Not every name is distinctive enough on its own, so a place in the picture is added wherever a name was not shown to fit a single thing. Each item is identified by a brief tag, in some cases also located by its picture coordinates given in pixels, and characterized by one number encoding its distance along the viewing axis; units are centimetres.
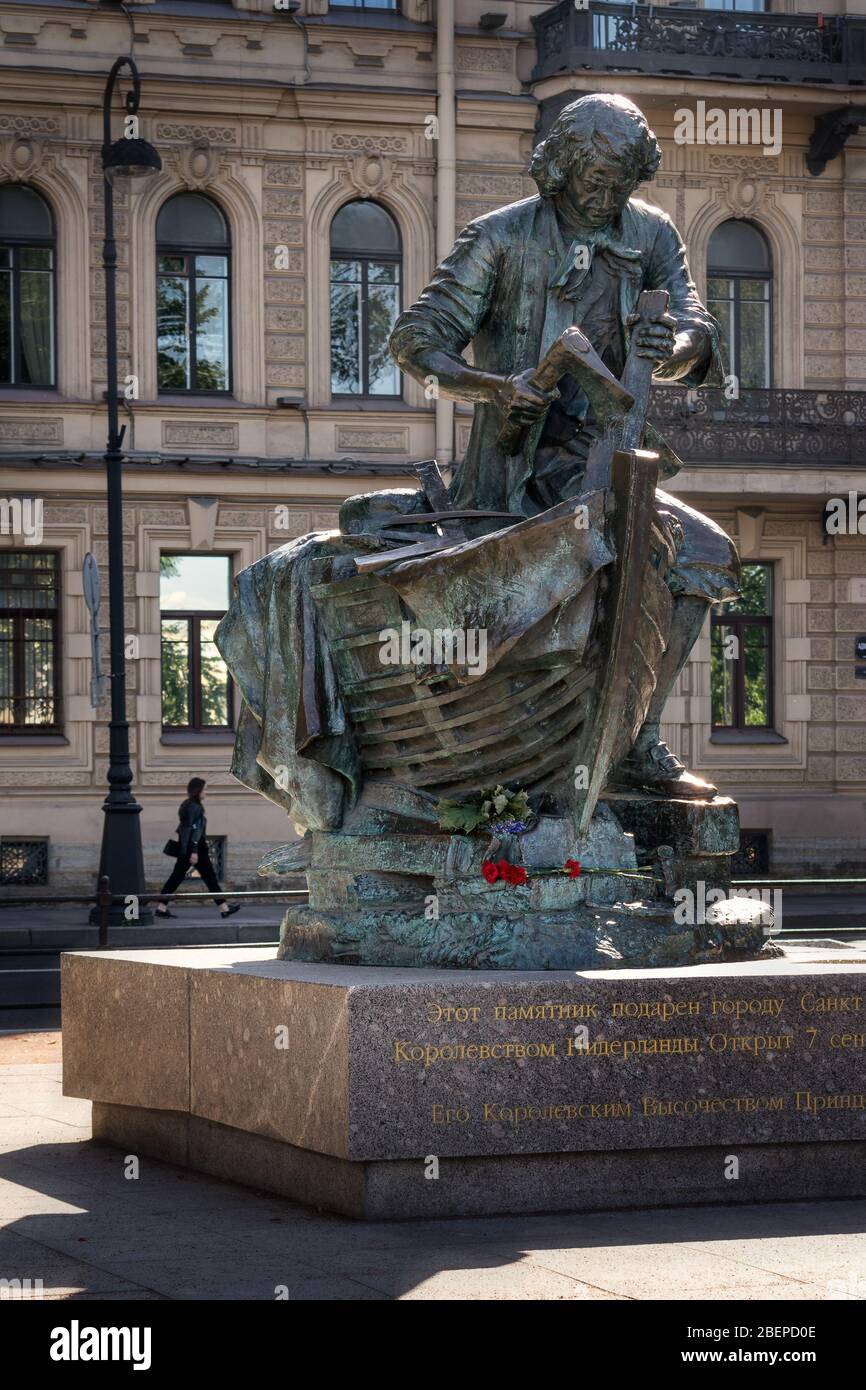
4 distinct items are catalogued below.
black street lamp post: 2111
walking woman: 2192
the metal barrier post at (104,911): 1594
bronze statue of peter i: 827
